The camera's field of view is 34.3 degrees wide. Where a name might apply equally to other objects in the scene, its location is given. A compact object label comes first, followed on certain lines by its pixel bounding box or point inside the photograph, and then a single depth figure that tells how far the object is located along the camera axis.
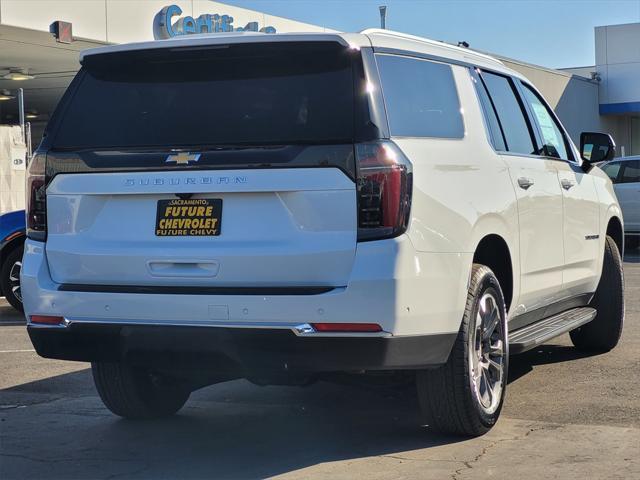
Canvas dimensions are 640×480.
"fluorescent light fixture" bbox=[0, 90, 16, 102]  25.34
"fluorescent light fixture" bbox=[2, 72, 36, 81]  22.25
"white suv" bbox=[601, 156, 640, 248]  18.98
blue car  10.99
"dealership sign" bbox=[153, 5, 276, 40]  18.66
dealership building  15.45
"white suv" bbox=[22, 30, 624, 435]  4.52
